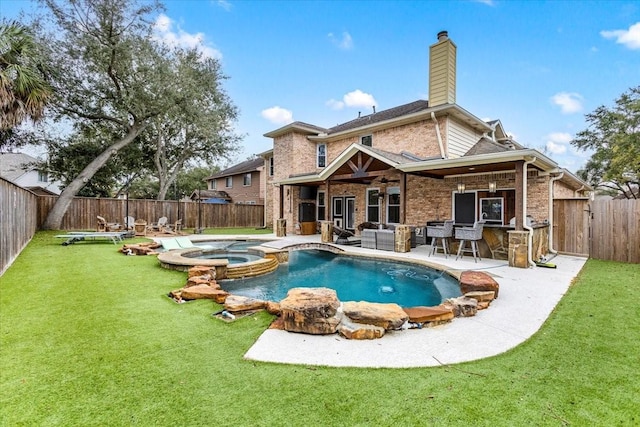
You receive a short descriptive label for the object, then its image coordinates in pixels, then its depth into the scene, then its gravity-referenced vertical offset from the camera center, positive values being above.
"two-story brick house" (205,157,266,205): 27.23 +2.96
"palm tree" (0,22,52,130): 9.34 +4.29
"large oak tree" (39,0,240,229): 15.41 +7.70
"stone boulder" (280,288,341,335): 3.87 -1.33
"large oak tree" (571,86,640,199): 18.41 +4.95
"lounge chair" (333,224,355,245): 12.98 -0.93
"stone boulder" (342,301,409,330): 3.93 -1.35
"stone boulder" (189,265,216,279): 6.62 -1.29
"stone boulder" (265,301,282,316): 4.46 -1.41
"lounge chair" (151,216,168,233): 17.58 -0.74
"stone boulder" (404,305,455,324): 4.16 -1.40
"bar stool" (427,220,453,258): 9.63 -0.63
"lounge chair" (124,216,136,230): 16.91 -0.55
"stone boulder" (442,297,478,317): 4.54 -1.41
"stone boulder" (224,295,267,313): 4.49 -1.37
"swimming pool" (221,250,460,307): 6.43 -1.72
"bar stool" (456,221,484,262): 9.04 -0.64
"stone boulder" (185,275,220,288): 5.96 -1.36
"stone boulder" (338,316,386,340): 3.72 -1.46
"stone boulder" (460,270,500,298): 5.41 -1.27
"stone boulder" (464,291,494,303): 5.02 -1.38
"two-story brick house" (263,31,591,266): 10.50 +1.56
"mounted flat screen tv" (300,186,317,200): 17.09 +1.19
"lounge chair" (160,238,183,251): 9.94 -1.04
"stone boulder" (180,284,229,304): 5.14 -1.40
